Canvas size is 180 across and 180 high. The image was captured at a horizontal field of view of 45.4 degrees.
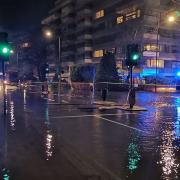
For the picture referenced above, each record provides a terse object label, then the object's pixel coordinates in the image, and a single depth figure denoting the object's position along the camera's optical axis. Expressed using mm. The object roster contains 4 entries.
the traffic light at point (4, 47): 9880
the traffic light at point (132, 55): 12396
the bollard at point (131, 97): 12251
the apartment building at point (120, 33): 39847
